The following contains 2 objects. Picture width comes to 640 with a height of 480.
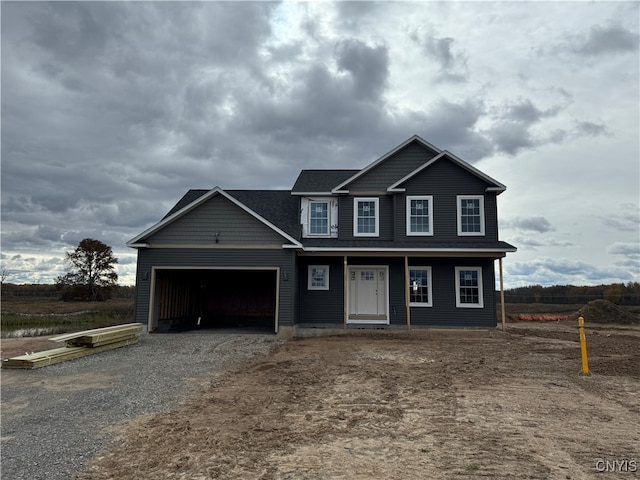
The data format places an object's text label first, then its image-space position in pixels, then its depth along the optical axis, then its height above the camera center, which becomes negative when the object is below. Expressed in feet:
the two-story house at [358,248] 49.26 +5.37
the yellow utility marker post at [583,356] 29.55 -4.11
